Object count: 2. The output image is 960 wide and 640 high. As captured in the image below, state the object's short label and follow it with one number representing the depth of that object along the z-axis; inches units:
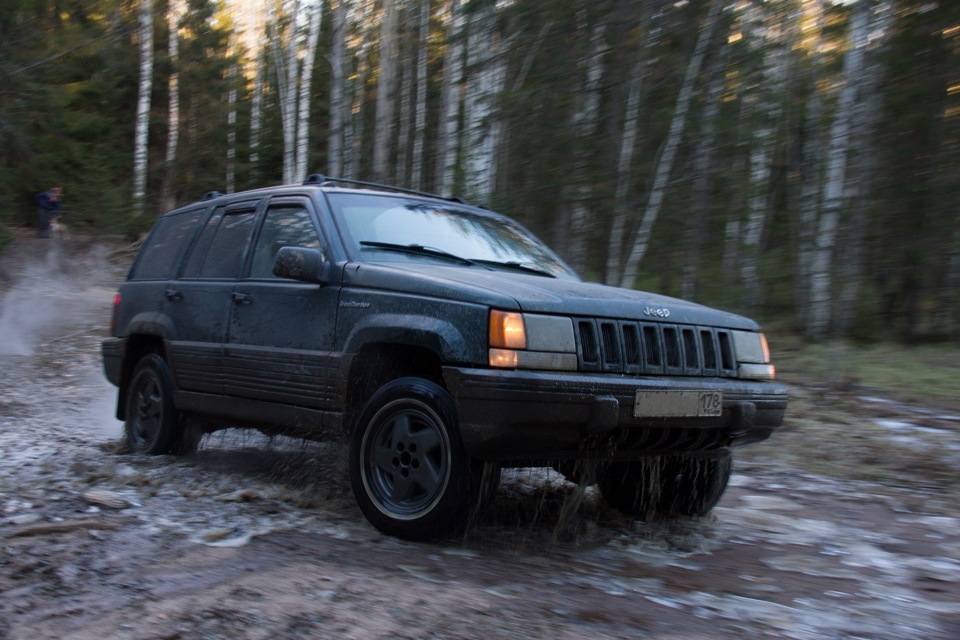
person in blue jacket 931.3
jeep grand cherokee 145.3
